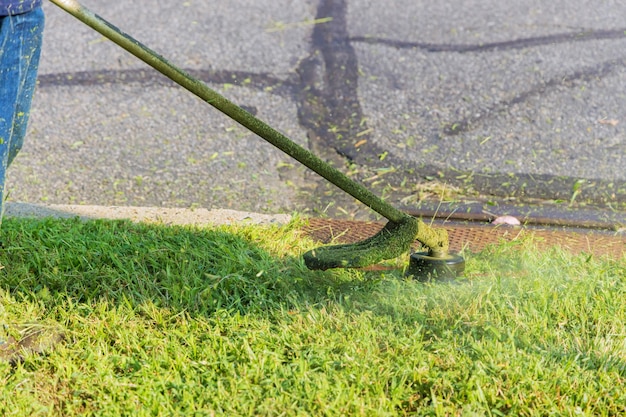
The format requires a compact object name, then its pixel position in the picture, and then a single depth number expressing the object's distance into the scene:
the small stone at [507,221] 5.98
